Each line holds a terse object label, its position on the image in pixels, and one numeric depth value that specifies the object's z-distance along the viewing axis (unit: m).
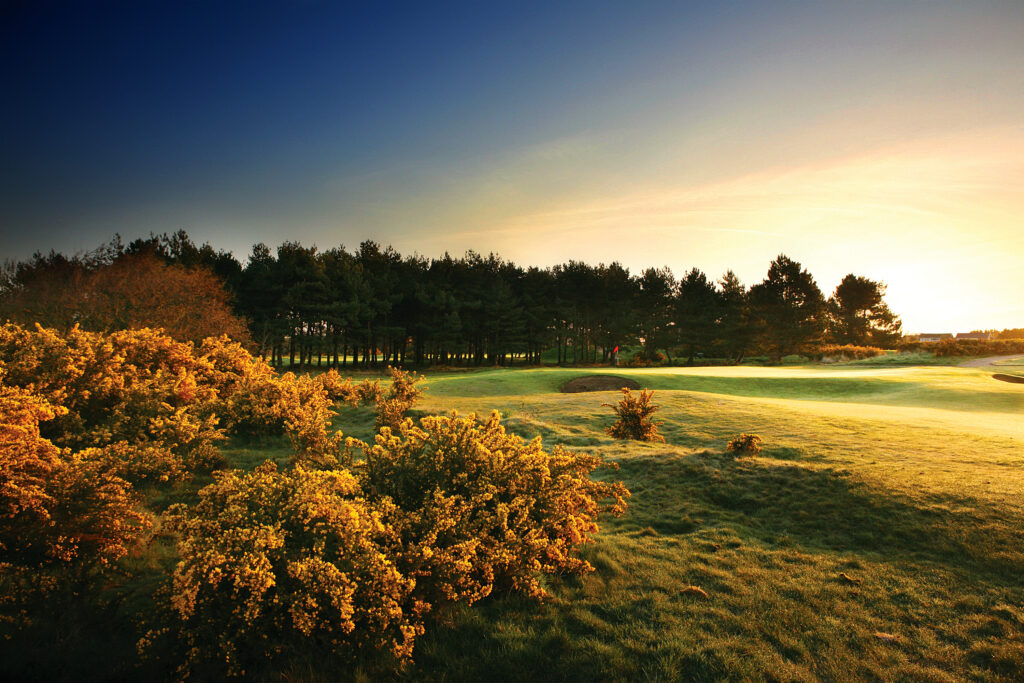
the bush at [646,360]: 53.47
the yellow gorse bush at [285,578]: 3.21
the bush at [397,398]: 10.79
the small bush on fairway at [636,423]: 11.59
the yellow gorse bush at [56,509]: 4.32
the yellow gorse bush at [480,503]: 4.11
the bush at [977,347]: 41.28
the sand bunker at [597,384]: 26.62
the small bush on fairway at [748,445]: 9.42
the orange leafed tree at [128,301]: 18.72
